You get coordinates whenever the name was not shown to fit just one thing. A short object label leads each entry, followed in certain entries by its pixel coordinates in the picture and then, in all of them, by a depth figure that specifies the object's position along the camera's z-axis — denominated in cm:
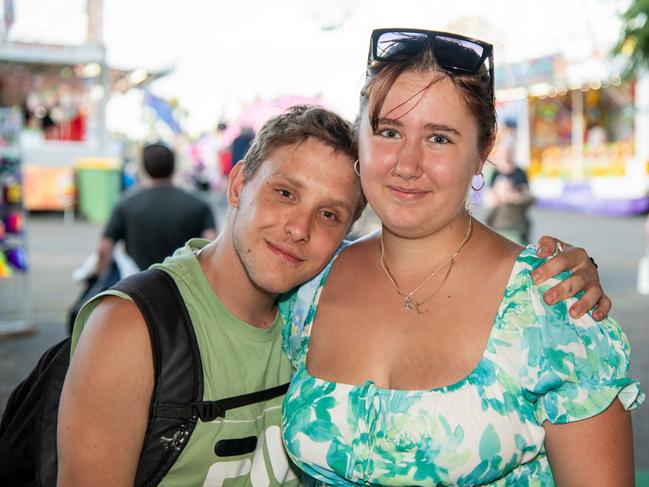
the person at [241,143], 1083
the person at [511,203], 903
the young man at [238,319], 191
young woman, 184
